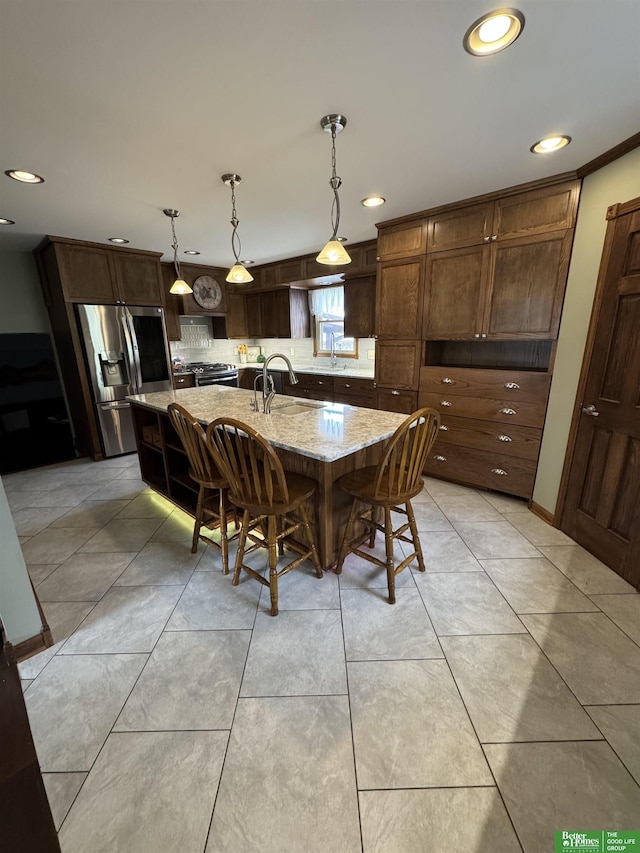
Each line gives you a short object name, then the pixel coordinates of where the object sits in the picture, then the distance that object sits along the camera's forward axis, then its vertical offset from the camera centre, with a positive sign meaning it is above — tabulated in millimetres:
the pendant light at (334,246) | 1616 +506
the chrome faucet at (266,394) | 2274 -361
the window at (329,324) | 4863 +232
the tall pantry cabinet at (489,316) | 2404 +163
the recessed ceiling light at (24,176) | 2059 +1025
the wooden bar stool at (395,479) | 1615 -735
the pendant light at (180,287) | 2875 +455
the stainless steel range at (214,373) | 4883 -457
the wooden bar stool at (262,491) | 1521 -748
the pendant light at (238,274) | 2467 +479
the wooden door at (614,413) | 1872 -452
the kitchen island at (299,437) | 1723 -492
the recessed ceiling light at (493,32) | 1104 +1010
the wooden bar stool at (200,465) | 1919 -723
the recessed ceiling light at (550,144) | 1826 +1027
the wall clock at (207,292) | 4867 +706
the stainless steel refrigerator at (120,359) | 3729 -183
